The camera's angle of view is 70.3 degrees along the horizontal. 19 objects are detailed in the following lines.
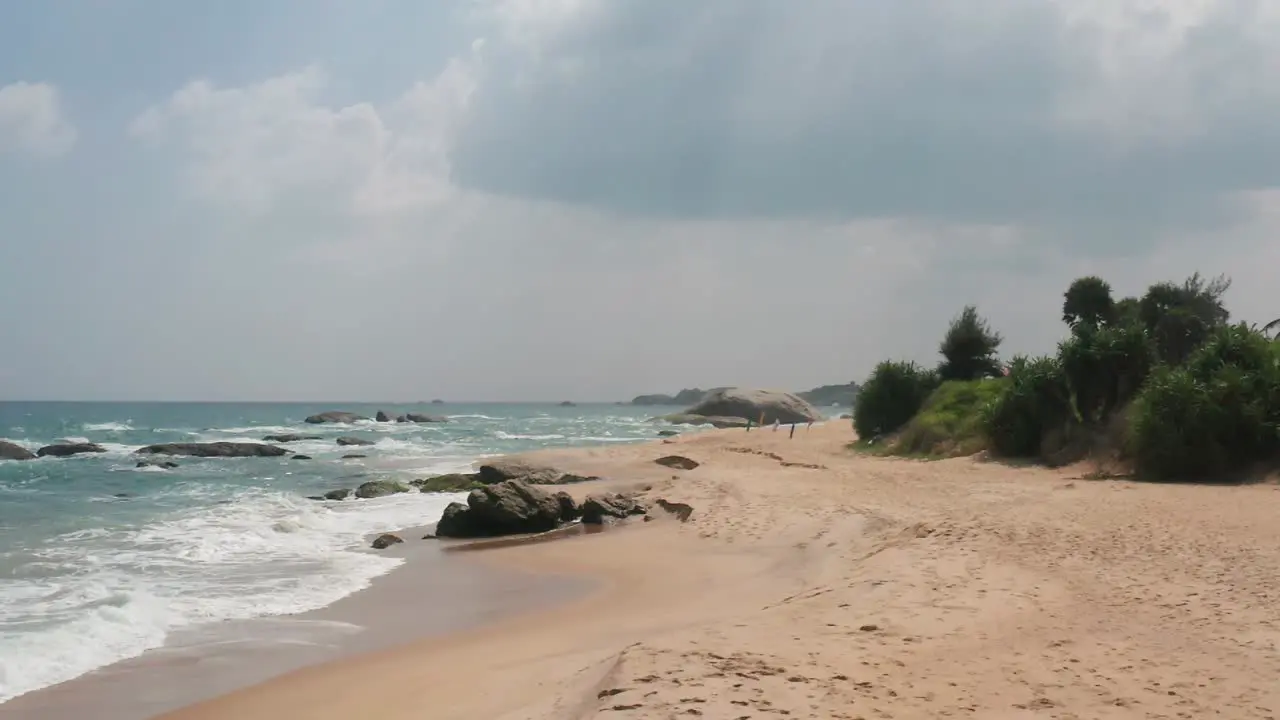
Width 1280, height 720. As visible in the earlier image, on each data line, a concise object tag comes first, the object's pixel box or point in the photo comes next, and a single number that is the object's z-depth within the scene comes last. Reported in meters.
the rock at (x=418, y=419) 92.19
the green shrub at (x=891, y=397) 35.97
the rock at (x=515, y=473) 26.71
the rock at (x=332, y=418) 90.94
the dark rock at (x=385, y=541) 17.08
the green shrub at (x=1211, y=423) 19.86
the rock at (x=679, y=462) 29.59
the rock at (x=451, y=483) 27.80
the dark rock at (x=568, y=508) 19.59
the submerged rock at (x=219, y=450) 47.41
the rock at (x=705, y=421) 76.25
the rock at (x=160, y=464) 41.06
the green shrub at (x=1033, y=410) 25.91
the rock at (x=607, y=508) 19.56
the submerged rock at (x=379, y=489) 26.73
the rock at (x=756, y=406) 79.31
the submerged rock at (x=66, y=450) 49.56
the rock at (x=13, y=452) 47.16
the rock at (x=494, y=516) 18.23
